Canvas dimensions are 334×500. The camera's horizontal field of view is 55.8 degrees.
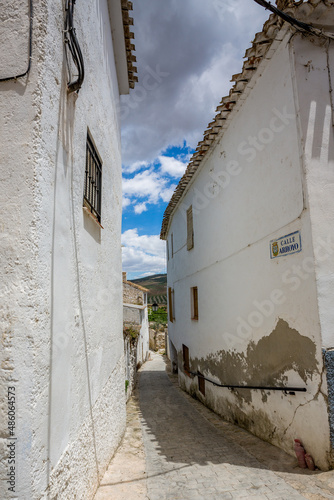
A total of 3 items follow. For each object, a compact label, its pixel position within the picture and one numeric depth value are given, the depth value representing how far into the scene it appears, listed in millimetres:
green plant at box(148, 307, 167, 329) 32062
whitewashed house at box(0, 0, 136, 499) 2078
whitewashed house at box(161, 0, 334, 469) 4062
